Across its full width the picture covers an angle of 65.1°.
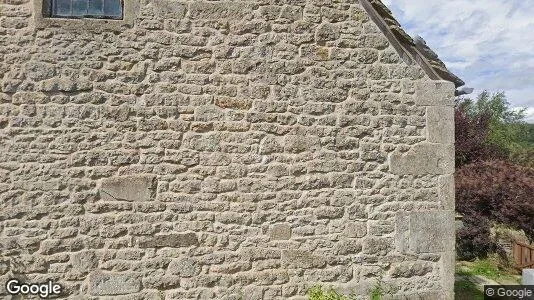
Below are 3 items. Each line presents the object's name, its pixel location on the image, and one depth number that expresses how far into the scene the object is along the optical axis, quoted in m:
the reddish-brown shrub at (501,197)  10.57
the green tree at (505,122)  31.80
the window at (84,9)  4.74
